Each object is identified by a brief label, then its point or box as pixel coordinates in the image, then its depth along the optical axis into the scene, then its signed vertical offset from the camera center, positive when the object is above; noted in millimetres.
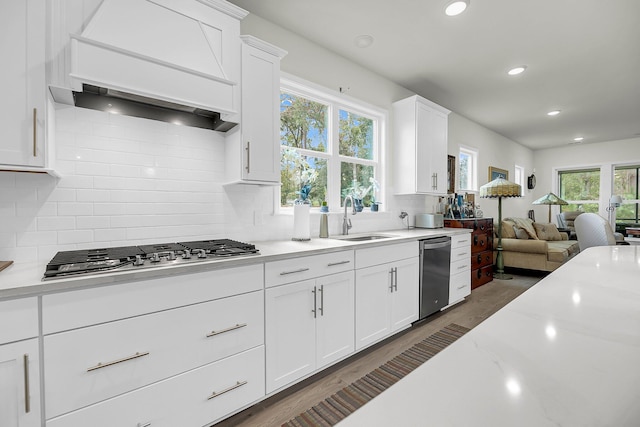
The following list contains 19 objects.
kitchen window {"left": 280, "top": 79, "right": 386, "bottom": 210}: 2771 +695
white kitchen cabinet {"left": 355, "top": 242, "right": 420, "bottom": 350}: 2357 -715
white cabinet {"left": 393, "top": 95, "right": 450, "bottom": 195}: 3541 +812
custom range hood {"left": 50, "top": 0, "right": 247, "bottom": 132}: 1456 +822
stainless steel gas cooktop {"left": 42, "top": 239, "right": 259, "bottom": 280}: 1269 -237
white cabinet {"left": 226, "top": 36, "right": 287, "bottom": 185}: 2039 +640
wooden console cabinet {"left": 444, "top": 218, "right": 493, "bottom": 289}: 4082 -551
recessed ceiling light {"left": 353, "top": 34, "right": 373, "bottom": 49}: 2760 +1640
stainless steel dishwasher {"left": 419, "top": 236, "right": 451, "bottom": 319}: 2980 -684
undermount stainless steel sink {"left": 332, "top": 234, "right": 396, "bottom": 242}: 2889 -273
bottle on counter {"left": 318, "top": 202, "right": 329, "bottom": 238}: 2738 -142
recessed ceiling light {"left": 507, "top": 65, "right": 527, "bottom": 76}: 3393 +1654
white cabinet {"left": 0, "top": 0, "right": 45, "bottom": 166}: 1298 +590
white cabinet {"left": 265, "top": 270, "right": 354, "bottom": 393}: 1795 -787
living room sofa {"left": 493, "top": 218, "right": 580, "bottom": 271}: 4801 -645
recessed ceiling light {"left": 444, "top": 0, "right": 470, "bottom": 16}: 2260 +1610
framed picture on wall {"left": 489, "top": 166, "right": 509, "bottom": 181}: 6012 +782
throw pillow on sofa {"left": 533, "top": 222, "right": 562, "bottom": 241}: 5793 -456
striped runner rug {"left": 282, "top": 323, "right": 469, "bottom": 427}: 1713 -1214
